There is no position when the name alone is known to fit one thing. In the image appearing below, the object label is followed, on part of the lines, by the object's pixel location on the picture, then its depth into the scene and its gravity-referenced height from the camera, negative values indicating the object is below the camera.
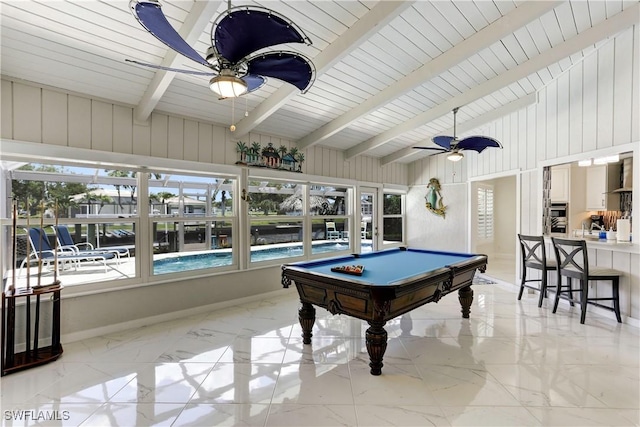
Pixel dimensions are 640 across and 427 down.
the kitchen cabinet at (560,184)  5.97 +0.59
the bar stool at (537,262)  4.20 -0.76
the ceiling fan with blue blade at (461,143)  4.12 +0.99
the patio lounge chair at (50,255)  3.08 -0.48
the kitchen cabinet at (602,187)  5.30 +0.47
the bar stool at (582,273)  3.57 -0.76
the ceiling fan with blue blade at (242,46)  1.50 +0.98
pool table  2.39 -0.65
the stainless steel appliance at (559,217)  6.10 -0.11
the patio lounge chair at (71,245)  3.24 -0.37
